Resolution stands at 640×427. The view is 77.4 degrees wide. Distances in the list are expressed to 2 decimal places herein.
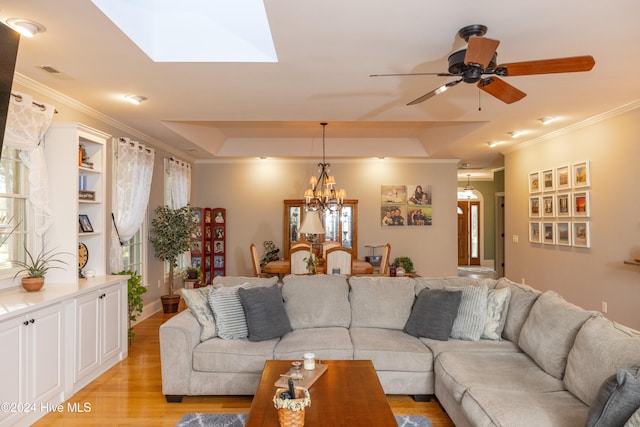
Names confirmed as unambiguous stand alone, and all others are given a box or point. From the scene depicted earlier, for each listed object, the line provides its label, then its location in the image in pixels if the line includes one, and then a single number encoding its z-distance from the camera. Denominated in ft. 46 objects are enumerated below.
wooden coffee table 6.30
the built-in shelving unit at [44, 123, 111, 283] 11.82
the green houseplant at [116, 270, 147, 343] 14.65
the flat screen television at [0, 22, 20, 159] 6.40
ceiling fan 7.19
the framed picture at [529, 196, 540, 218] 20.31
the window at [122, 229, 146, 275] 17.57
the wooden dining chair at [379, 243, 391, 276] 19.09
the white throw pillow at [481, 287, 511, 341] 10.66
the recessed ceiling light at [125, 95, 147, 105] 12.76
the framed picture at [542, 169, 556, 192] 18.95
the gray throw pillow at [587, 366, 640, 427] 5.22
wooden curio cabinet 25.86
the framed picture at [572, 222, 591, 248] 16.47
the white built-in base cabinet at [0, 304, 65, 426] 8.27
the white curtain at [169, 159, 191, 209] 21.49
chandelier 20.71
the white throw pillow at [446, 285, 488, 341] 10.62
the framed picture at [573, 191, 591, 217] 16.51
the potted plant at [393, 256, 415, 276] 25.09
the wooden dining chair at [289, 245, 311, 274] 17.75
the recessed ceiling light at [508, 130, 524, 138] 18.21
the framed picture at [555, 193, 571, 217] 17.79
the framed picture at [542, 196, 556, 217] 19.02
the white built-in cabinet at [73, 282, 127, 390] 10.87
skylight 9.76
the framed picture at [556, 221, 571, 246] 17.83
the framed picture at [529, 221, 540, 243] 20.39
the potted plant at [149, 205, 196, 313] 19.07
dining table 18.70
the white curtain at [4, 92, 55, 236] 10.50
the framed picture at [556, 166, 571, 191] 17.75
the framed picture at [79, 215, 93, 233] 13.14
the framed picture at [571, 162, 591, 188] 16.42
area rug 8.95
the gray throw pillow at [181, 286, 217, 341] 10.75
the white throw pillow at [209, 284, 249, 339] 10.75
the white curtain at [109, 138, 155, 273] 15.80
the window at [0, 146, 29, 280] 10.94
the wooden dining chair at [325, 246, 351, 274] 17.31
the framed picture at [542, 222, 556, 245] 19.02
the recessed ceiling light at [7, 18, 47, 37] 7.82
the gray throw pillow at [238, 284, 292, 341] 10.65
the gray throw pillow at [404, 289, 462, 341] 10.67
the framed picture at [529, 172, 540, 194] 20.25
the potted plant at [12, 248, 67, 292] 10.44
